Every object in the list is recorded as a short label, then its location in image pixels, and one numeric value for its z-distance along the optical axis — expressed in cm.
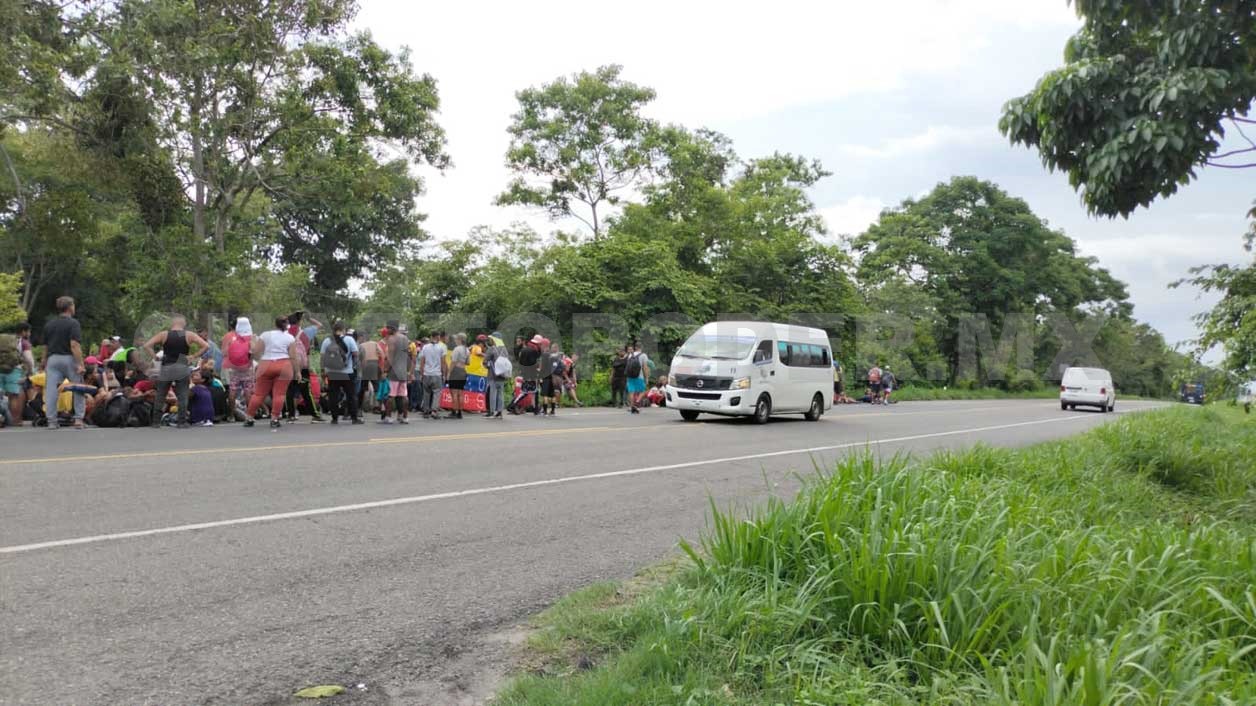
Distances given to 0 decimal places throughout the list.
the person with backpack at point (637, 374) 2312
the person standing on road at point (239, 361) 1499
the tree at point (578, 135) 3838
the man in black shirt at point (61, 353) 1330
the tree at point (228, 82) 1805
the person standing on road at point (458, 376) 1839
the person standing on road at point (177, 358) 1386
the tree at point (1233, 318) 1052
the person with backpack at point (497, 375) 1862
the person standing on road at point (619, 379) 2524
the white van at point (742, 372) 1808
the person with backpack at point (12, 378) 1388
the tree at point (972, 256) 5553
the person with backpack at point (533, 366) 1978
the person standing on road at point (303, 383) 1584
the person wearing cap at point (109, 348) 1645
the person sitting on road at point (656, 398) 2664
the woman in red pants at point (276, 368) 1384
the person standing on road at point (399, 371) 1623
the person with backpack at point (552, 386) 2062
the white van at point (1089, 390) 3369
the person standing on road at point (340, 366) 1534
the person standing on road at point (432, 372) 1788
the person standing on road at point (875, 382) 3653
